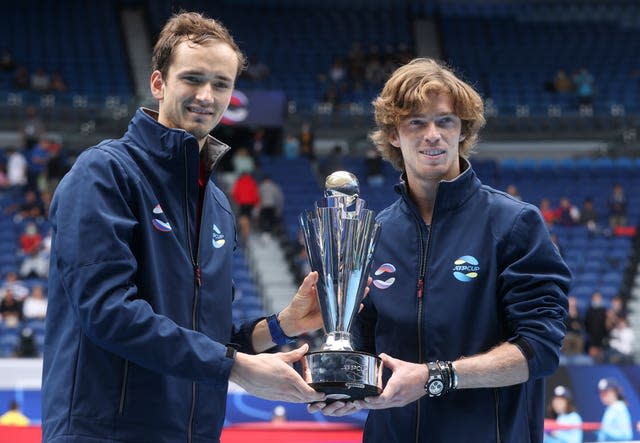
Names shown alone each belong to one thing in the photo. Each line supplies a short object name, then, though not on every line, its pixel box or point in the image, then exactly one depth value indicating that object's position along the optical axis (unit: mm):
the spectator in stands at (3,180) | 15135
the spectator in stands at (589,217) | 15633
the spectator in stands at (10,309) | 11273
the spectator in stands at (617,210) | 15977
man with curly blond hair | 2850
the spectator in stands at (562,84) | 21516
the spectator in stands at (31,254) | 12672
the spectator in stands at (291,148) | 18125
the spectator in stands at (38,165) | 15289
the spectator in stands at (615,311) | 12320
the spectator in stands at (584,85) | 20812
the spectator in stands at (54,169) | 14977
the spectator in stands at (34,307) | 11492
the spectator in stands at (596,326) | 12008
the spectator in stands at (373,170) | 16609
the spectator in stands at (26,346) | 9547
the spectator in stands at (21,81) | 19031
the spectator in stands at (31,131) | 16906
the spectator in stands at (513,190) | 15422
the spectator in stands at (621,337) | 11930
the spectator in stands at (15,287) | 11730
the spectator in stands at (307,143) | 18234
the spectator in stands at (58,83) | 19172
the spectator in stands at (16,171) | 15094
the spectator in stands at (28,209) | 14280
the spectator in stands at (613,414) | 7496
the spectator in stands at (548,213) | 15539
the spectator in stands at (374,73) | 21266
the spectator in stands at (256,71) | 20094
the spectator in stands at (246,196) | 15203
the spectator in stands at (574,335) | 11281
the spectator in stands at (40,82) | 19086
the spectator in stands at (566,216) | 15633
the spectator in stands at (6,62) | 19344
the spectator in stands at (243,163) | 16922
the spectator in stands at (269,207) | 15203
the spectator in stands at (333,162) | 17373
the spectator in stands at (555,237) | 14049
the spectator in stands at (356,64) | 21266
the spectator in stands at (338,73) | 21156
